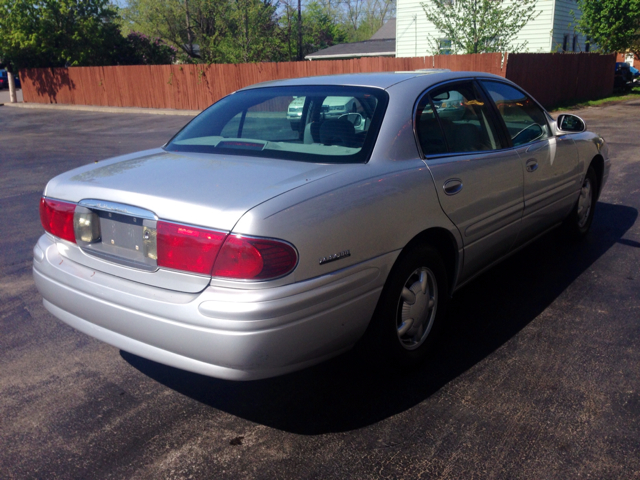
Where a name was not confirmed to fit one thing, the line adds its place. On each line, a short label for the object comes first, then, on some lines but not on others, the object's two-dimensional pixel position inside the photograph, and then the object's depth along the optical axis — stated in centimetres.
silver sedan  241
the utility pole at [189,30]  3384
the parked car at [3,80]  4444
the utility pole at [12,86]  3312
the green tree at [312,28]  3762
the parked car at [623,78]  2892
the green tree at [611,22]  2442
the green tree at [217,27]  3147
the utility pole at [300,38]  3391
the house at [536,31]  2562
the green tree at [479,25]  1941
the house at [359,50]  4003
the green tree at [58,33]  2998
